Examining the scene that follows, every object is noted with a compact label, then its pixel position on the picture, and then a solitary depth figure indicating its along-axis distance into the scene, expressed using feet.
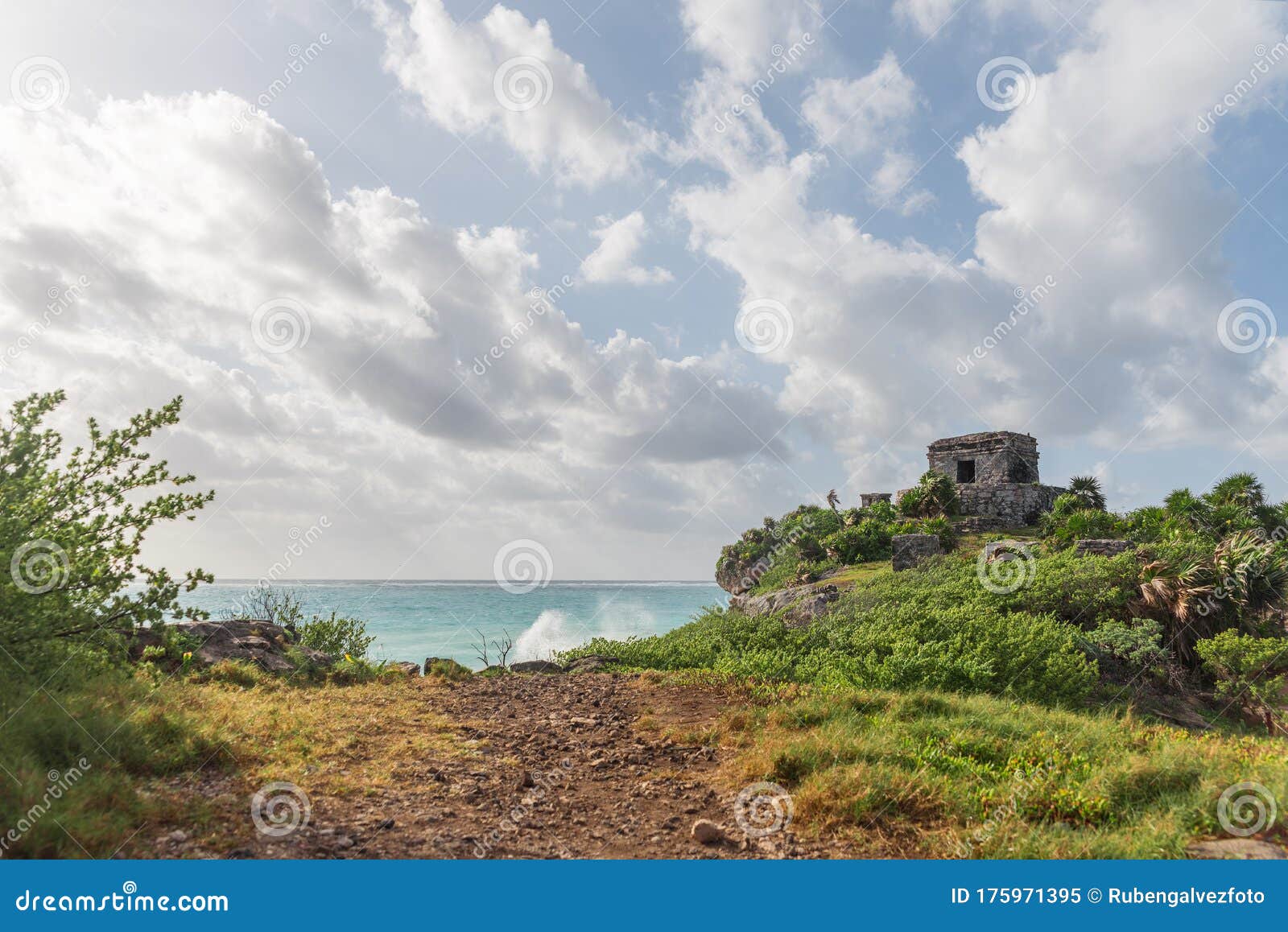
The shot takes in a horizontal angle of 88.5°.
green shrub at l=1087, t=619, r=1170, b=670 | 46.37
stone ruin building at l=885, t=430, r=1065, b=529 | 120.37
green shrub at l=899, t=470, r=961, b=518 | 124.67
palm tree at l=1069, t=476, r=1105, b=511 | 123.44
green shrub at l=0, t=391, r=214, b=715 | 21.15
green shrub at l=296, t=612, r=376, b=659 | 55.88
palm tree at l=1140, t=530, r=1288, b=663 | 51.57
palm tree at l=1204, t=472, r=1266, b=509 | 104.24
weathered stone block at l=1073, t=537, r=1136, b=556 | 65.62
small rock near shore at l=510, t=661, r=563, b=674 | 56.13
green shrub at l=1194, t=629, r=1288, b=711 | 42.50
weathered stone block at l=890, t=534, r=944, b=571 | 84.99
